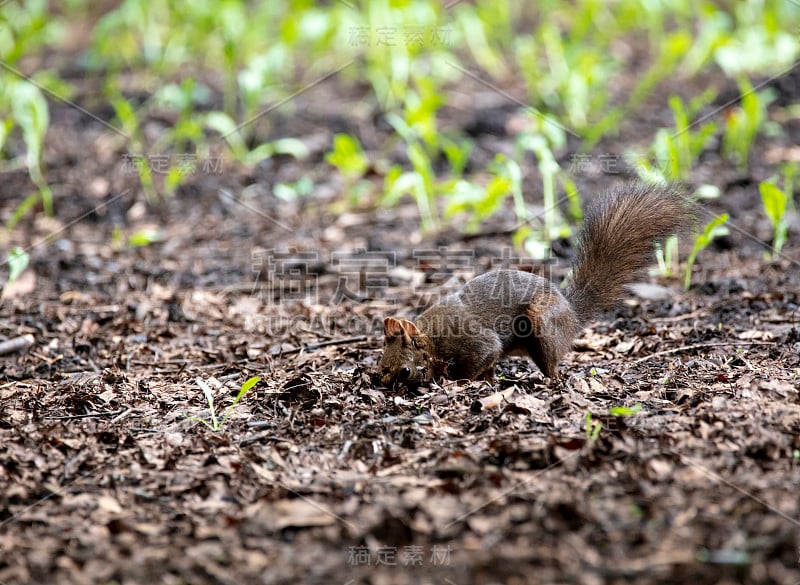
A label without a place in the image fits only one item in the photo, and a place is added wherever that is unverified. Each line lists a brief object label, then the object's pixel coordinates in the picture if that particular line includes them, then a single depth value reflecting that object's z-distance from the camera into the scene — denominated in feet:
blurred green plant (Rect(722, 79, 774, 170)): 48.08
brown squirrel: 29.78
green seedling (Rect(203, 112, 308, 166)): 51.90
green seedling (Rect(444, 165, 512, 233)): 42.45
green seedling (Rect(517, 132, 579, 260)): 40.91
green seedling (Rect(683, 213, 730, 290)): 33.84
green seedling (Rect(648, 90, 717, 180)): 40.55
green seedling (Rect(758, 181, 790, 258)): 36.78
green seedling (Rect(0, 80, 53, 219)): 46.65
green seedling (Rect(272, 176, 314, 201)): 51.16
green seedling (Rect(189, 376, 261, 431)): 25.96
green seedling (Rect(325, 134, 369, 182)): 48.08
